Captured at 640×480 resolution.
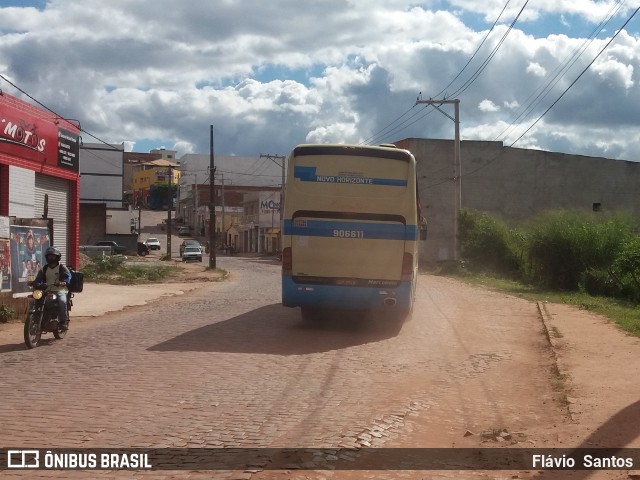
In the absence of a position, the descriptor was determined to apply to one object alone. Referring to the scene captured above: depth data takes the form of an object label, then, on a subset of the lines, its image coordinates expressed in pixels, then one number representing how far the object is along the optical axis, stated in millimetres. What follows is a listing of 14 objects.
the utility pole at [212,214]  42853
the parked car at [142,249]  69175
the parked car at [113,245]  60544
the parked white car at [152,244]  76750
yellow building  117938
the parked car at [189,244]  62750
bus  14734
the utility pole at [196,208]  101350
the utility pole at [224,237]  97375
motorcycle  12211
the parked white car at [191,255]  59928
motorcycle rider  12609
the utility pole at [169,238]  62712
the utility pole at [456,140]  39250
